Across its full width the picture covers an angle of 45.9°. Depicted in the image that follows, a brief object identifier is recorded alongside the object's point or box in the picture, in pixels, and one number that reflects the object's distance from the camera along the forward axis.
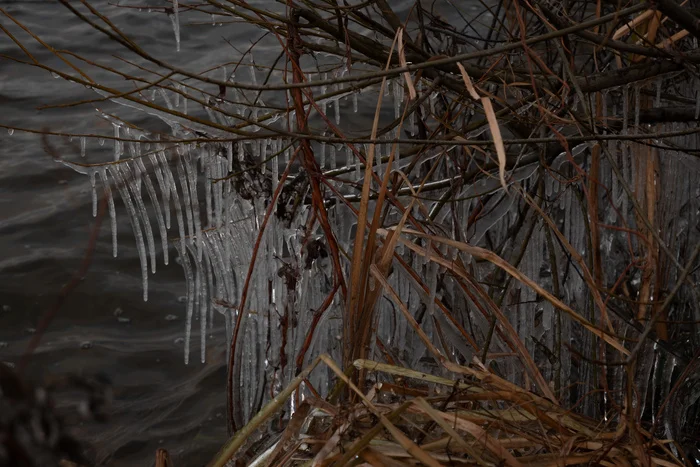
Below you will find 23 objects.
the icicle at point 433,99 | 2.86
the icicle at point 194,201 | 2.58
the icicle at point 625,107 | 2.46
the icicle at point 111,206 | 2.41
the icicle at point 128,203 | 2.61
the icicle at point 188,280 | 2.76
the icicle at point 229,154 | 2.54
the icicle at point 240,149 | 2.54
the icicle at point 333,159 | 2.73
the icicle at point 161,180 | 2.55
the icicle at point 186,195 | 2.62
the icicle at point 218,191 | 2.61
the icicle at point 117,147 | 2.54
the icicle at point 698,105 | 2.37
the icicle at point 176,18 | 2.23
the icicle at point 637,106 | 2.50
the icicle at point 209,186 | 2.63
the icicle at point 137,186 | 2.60
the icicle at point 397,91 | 2.82
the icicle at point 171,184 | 2.54
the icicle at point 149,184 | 2.58
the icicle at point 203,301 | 2.80
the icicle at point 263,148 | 2.56
